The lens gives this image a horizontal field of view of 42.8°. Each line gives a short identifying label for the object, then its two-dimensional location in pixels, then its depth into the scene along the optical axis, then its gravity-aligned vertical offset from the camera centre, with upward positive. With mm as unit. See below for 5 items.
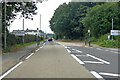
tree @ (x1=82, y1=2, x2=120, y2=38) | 32312 +3874
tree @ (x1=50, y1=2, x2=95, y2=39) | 50875 +5683
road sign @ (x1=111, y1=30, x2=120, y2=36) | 24797 +582
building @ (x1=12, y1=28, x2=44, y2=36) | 25797 +418
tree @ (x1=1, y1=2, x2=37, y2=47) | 16602 +3094
